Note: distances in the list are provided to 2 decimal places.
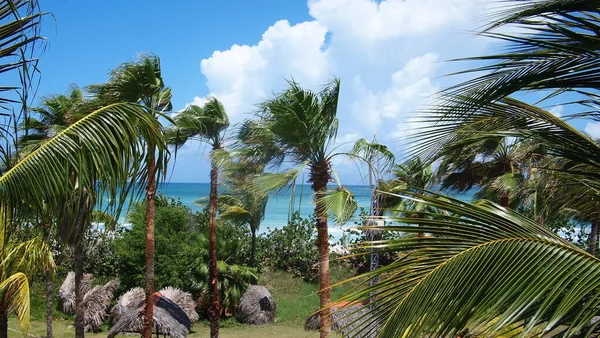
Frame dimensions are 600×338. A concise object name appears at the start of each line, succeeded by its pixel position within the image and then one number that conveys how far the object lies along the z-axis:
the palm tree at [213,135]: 13.59
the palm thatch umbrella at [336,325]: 12.52
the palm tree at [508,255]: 2.20
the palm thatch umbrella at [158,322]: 14.05
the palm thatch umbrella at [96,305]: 17.78
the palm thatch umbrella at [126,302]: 17.34
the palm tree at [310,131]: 10.34
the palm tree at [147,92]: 10.06
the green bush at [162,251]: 19.27
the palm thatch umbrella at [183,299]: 17.94
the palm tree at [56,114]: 11.98
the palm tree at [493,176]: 12.05
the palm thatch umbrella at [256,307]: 19.02
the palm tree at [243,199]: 11.47
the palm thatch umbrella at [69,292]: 19.31
